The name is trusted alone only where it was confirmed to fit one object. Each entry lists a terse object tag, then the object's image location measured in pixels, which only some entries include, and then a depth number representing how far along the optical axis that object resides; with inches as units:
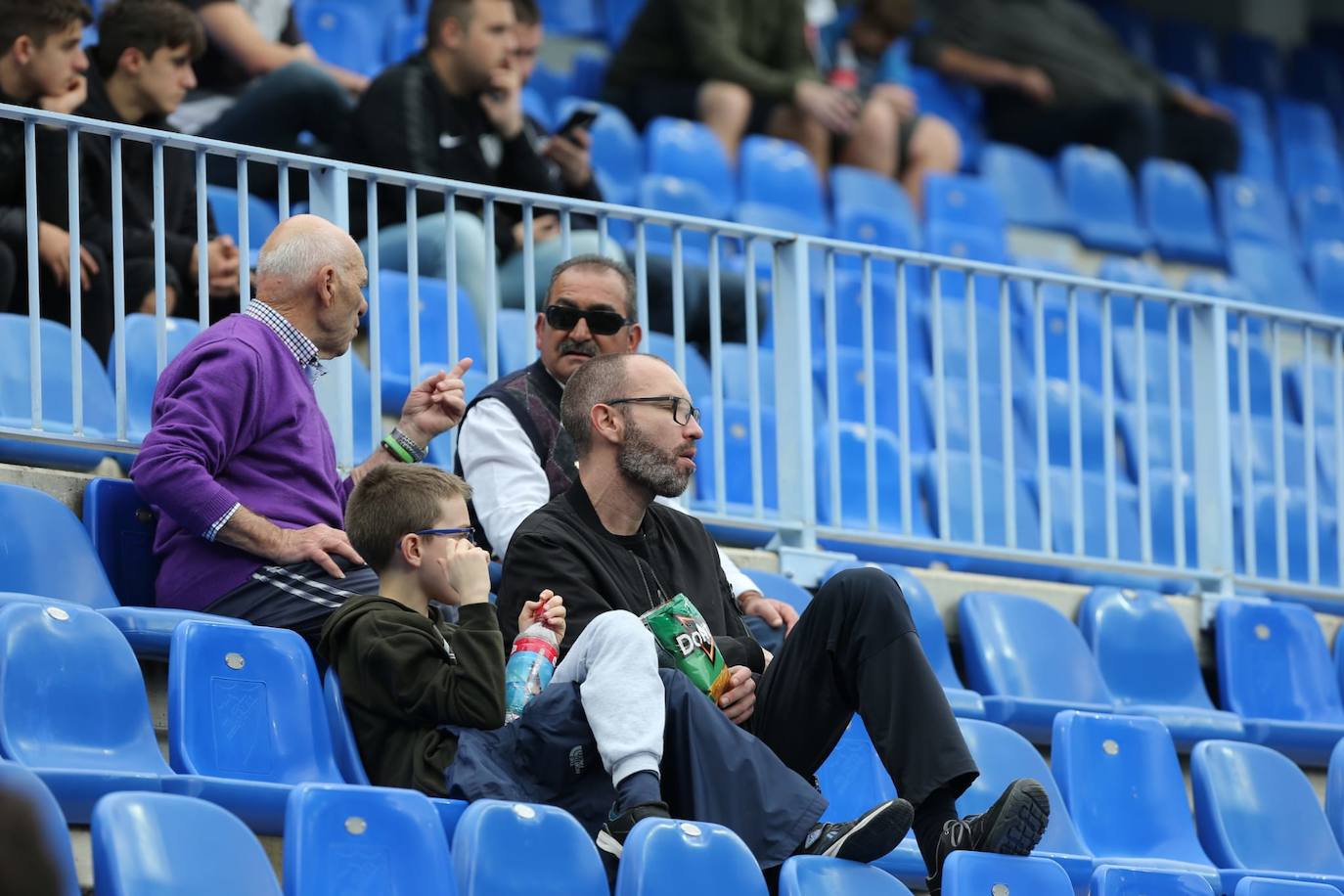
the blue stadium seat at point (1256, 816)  397.4
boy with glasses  295.4
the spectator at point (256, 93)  528.7
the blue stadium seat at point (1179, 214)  845.8
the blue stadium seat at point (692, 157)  693.9
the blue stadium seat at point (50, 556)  343.9
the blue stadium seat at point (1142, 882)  322.3
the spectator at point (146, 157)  437.1
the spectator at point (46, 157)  419.8
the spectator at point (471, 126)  522.0
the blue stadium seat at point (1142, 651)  480.4
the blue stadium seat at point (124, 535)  363.6
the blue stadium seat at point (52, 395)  390.9
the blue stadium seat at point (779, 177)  713.6
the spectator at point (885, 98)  769.6
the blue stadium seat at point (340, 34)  679.1
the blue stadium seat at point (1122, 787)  392.5
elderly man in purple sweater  339.6
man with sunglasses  385.4
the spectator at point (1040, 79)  866.8
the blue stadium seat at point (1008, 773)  378.0
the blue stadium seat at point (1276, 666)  486.9
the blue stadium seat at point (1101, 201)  827.4
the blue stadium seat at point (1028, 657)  449.4
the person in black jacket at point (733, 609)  306.5
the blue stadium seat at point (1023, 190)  818.8
